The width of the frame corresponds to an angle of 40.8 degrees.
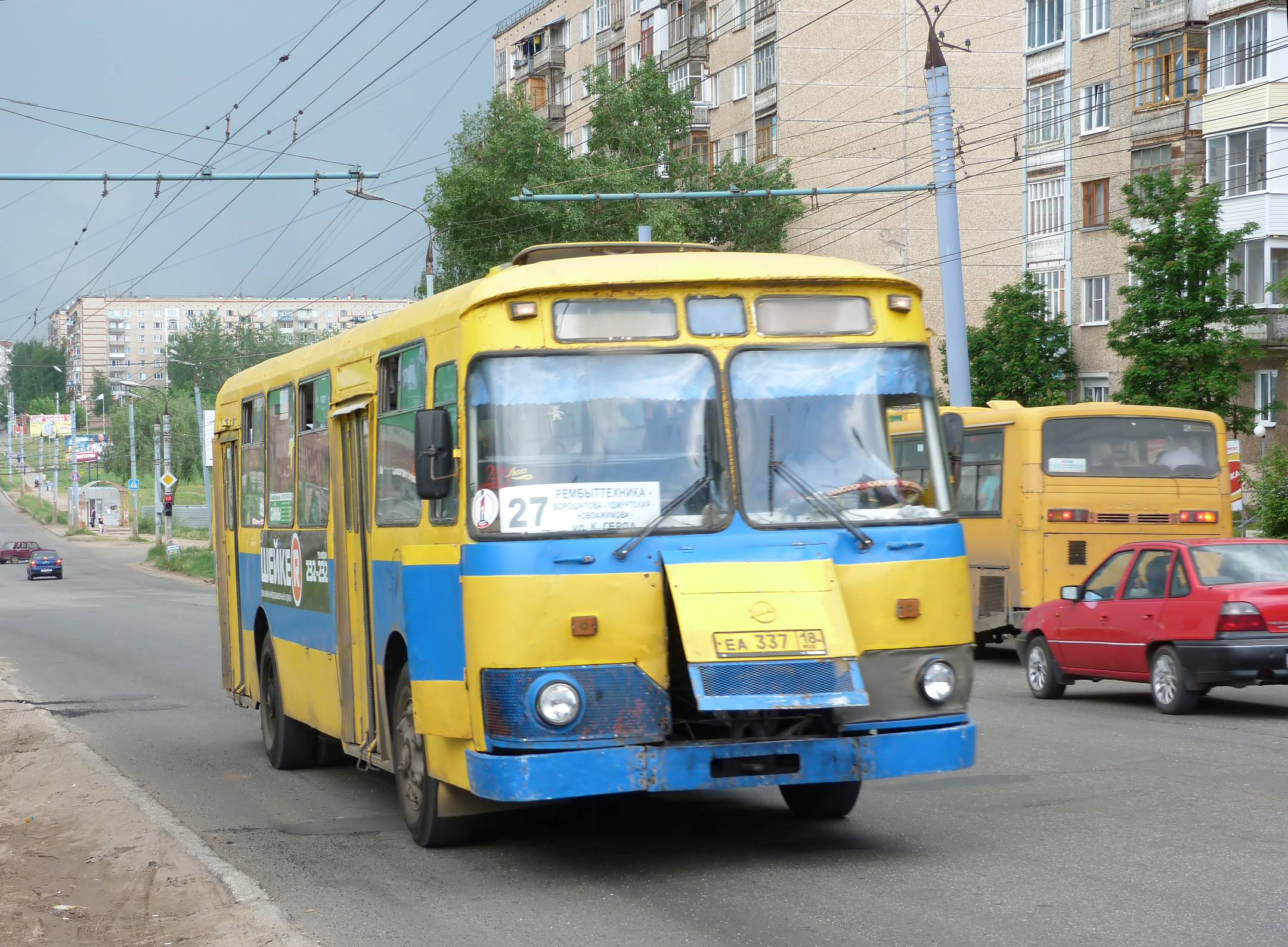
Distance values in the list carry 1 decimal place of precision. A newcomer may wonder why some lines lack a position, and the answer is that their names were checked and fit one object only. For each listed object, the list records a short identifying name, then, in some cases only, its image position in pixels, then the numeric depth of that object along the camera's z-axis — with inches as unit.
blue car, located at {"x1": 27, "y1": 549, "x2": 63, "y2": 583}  2632.9
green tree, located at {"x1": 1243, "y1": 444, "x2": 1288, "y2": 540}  1254.3
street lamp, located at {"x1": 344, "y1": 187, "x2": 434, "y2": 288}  1374.3
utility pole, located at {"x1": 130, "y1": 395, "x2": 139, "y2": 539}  3848.7
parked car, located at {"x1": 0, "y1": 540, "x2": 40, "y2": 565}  3449.8
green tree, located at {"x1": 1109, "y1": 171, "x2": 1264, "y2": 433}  1625.2
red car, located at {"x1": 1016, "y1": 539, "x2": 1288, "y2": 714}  563.2
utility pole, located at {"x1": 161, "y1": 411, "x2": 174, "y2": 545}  2908.5
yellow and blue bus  297.4
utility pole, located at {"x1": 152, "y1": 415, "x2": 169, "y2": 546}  3128.0
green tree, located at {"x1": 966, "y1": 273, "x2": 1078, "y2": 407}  2009.1
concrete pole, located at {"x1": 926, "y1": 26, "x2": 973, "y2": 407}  1047.0
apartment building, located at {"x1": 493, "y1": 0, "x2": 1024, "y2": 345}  2357.3
